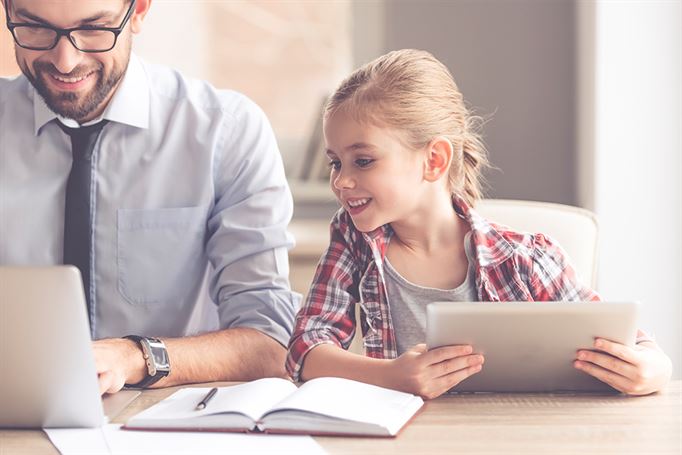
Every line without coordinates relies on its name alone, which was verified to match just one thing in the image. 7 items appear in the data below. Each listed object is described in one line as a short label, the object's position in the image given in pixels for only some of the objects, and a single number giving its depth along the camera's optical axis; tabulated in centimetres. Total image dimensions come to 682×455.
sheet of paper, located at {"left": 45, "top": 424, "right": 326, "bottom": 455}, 169
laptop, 171
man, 223
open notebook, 174
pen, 180
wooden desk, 170
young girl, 210
